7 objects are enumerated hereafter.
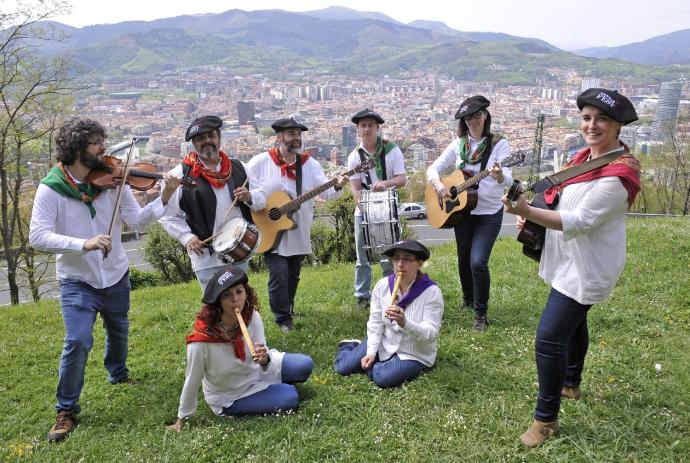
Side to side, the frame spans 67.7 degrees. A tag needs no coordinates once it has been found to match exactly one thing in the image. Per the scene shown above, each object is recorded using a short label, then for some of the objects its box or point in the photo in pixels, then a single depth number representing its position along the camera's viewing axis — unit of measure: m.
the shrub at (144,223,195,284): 15.24
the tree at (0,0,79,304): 11.79
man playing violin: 4.04
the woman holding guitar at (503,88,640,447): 3.07
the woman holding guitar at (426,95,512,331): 5.37
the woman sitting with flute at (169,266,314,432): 4.02
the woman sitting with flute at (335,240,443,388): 4.51
